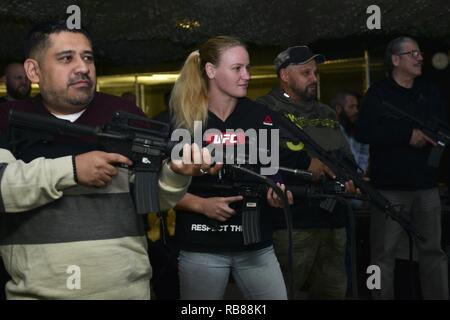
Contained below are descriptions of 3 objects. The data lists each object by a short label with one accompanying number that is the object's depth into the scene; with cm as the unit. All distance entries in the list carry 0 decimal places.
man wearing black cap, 380
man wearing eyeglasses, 435
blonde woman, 289
